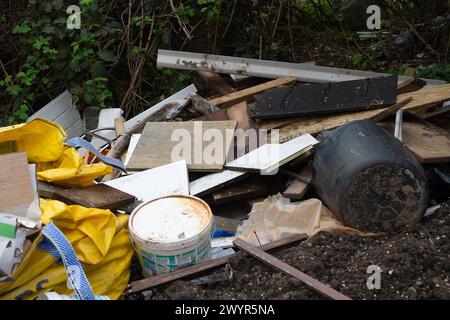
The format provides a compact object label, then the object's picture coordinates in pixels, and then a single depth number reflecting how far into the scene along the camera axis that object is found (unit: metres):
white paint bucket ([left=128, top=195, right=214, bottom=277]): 2.88
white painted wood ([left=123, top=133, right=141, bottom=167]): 4.31
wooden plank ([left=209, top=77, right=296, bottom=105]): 4.85
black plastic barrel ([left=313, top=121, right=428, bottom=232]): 3.15
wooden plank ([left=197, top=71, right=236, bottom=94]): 5.14
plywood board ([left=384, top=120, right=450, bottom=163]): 3.54
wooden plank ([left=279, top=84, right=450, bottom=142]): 4.03
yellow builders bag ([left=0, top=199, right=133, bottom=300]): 2.72
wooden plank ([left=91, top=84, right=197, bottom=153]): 4.90
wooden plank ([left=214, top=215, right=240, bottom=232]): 3.63
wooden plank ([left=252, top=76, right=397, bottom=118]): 4.13
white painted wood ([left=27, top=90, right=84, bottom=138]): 5.52
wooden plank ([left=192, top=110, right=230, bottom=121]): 4.57
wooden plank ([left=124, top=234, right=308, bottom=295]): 2.90
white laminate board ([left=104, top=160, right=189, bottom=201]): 3.74
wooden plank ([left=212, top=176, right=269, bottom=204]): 3.80
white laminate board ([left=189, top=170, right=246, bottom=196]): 3.79
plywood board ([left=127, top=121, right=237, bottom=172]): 4.04
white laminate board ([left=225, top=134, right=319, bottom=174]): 3.70
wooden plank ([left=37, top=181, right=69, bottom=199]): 3.28
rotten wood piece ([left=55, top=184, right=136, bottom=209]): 3.21
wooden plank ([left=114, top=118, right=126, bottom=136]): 4.82
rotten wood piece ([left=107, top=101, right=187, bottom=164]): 4.52
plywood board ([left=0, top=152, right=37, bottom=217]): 2.84
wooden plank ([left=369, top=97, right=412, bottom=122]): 3.96
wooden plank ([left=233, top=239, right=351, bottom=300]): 2.66
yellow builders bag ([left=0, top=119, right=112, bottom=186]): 3.43
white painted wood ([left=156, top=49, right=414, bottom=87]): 4.91
